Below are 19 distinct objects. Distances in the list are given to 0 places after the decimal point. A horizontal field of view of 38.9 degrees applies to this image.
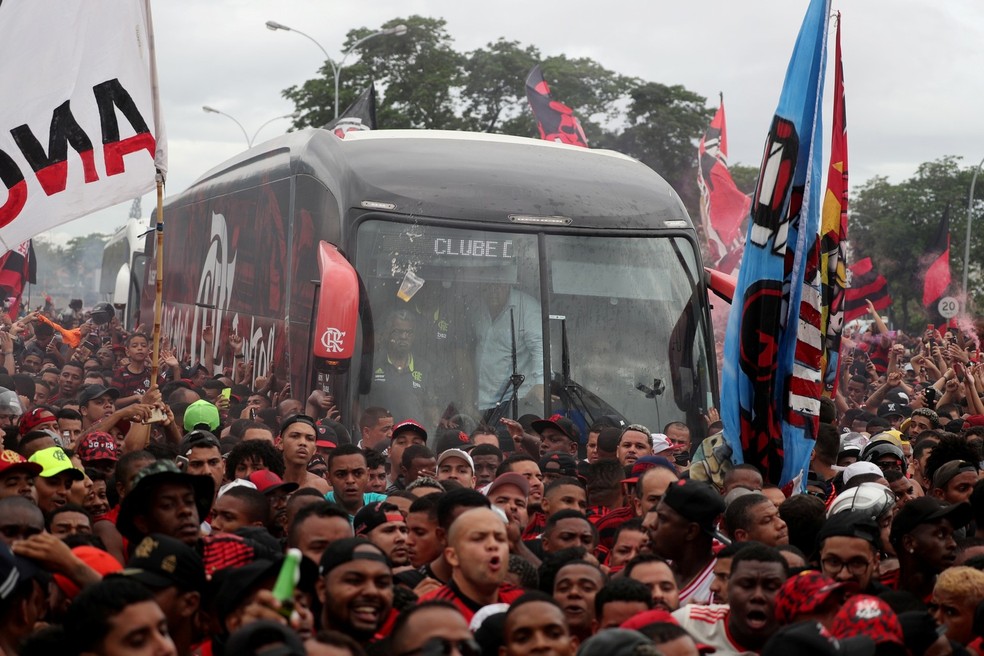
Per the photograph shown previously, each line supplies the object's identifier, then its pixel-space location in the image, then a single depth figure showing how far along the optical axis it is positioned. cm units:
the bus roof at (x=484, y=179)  1111
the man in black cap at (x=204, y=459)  752
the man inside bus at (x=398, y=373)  1073
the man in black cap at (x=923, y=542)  586
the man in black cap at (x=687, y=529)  595
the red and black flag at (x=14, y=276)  1867
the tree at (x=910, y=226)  5241
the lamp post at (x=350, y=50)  3191
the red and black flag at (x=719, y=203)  2369
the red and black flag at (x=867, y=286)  2173
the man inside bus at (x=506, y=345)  1070
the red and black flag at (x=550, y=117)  2494
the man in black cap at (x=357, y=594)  460
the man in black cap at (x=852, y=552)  539
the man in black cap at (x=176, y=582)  443
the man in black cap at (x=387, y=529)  618
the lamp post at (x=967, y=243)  3732
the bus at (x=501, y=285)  1075
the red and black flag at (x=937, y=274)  2270
